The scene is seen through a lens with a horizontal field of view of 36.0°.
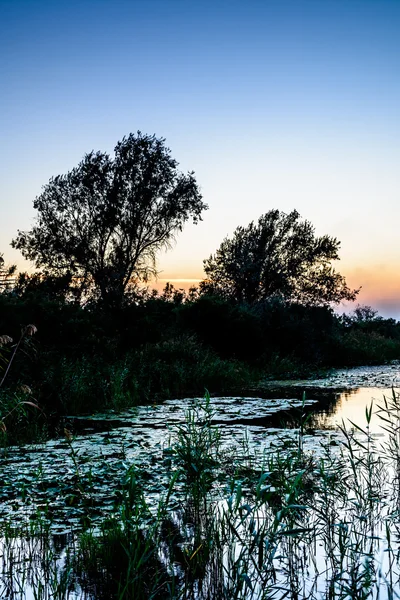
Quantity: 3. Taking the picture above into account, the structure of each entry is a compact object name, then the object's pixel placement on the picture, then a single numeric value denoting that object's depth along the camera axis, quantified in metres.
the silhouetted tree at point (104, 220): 29.44
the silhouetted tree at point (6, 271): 15.20
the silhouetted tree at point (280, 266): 38.94
